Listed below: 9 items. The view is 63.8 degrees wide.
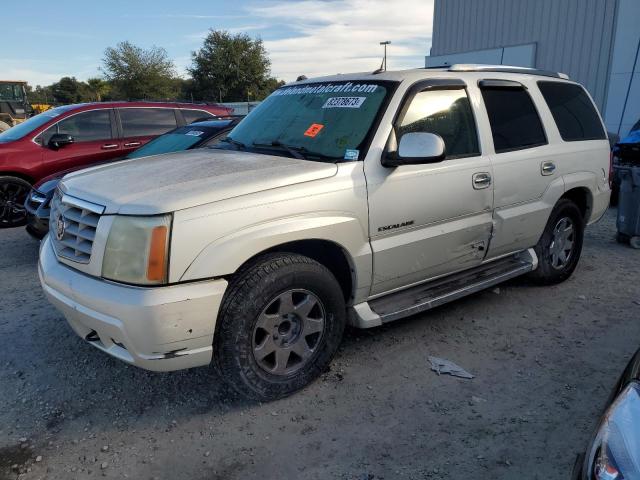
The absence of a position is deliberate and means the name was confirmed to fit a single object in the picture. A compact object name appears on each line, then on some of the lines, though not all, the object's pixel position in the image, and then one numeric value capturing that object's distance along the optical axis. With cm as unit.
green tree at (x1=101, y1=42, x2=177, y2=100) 4872
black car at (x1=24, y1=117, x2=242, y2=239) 566
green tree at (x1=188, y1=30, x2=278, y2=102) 4909
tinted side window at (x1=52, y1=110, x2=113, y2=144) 750
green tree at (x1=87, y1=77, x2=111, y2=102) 5869
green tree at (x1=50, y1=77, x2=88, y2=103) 6417
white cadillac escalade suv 255
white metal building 1155
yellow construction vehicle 2095
